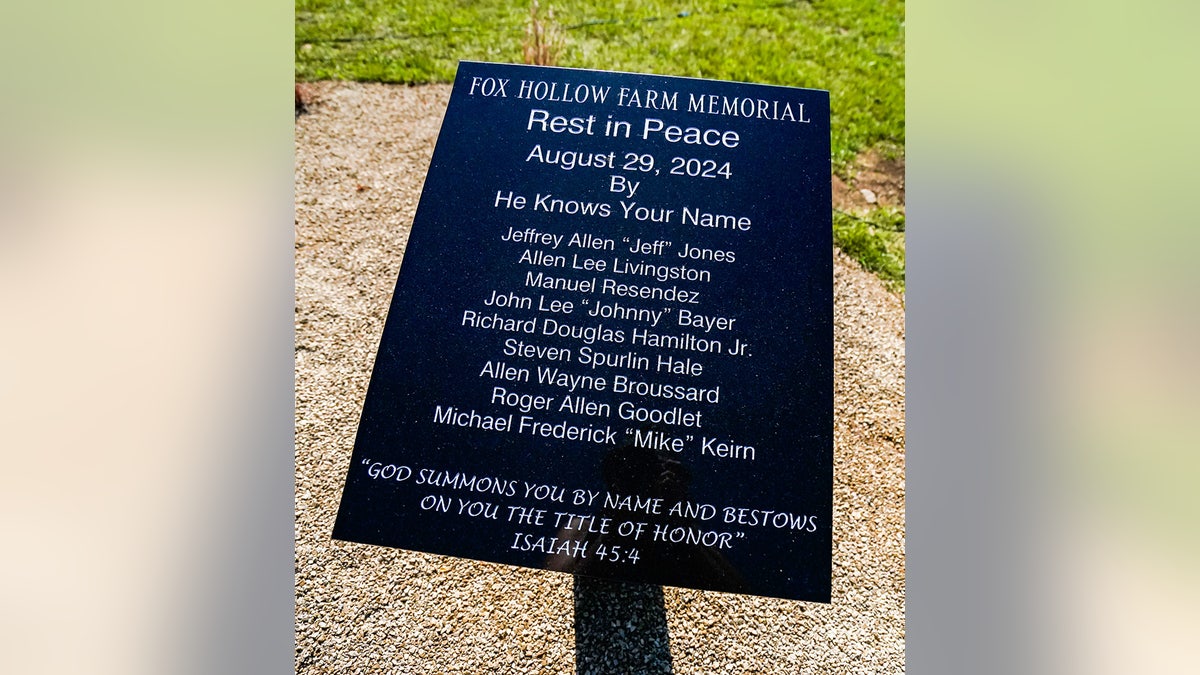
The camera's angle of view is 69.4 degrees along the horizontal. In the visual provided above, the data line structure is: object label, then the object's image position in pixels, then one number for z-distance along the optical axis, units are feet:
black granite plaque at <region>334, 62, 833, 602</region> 2.71
